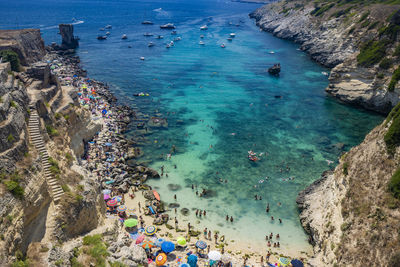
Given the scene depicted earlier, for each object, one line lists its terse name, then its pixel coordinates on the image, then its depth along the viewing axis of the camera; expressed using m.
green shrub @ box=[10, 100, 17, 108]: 27.08
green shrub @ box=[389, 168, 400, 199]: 23.80
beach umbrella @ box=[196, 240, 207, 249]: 30.81
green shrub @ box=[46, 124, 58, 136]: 32.33
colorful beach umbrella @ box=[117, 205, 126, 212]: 34.90
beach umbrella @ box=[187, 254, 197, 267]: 28.64
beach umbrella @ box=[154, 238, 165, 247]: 30.58
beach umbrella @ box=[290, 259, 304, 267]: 29.17
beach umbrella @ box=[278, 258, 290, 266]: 29.80
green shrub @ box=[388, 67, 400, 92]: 56.29
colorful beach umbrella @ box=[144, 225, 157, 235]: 32.54
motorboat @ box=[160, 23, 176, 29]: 162.88
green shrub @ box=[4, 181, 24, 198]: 20.27
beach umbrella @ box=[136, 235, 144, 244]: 30.78
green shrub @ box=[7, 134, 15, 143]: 23.52
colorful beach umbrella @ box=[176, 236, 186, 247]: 30.92
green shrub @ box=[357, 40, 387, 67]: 64.59
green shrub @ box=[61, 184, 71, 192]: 26.35
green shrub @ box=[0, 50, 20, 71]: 45.93
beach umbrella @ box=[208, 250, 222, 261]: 29.00
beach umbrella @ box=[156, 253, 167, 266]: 28.09
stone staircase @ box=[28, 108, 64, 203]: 25.81
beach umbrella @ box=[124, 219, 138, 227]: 32.56
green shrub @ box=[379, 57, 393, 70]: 61.85
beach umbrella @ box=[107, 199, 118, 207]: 35.34
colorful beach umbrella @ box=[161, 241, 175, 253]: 29.47
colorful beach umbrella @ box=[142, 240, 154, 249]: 30.23
